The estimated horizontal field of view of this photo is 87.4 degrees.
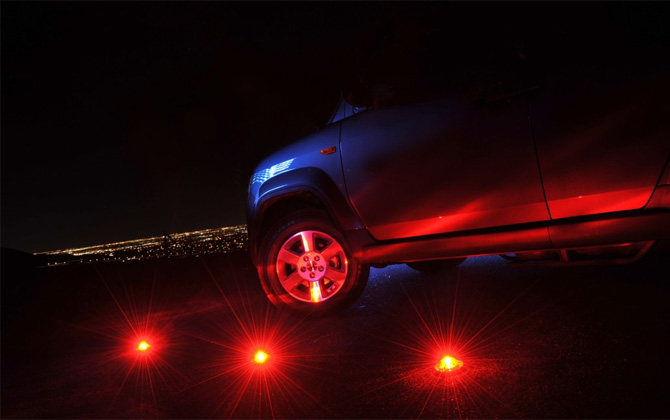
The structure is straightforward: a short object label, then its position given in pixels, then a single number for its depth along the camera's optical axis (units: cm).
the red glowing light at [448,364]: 181
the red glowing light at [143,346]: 295
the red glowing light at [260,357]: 231
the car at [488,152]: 180
